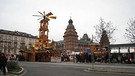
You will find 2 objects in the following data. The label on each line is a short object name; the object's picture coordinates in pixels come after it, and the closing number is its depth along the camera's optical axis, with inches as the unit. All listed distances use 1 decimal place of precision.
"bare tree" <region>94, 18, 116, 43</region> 947.6
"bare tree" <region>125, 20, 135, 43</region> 689.1
